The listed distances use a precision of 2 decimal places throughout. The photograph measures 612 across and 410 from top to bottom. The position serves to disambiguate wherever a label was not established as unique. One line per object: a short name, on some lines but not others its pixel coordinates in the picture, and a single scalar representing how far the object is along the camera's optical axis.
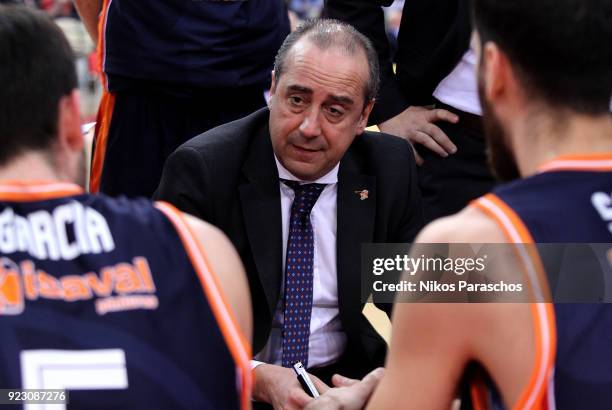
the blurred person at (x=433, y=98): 6.04
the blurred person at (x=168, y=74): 6.53
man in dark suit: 5.28
